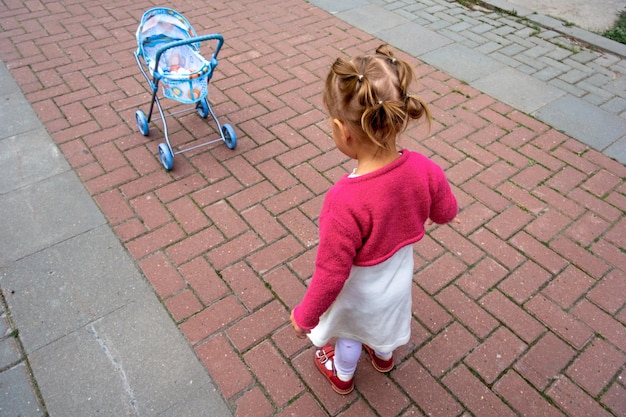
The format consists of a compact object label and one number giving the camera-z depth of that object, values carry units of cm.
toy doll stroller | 313
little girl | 131
